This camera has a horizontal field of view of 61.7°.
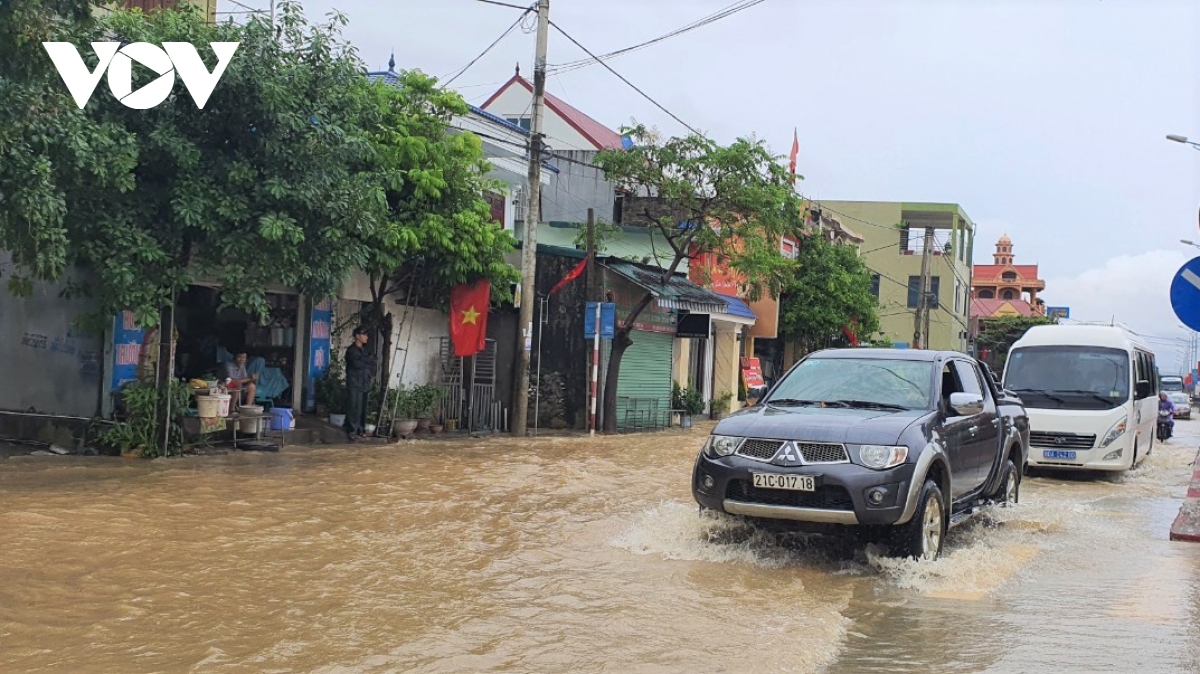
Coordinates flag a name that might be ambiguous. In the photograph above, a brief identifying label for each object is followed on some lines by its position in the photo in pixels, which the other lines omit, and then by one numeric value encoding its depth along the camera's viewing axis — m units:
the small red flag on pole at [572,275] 20.11
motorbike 26.80
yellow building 52.66
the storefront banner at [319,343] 16.39
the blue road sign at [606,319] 19.61
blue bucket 14.88
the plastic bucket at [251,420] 14.16
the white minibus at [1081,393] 14.93
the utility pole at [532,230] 18.16
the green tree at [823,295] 32.66
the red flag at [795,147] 34.75
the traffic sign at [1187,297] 9.48
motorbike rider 26.77
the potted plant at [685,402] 24.73
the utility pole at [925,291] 36.61
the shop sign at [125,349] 13.27
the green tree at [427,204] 15.23
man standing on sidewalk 15.62
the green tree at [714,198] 19.80
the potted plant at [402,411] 16.66
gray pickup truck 7.17
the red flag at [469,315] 17.17
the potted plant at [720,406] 28.48
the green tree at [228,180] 11.23
